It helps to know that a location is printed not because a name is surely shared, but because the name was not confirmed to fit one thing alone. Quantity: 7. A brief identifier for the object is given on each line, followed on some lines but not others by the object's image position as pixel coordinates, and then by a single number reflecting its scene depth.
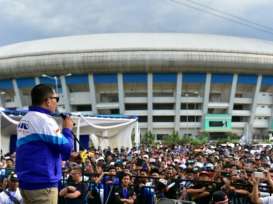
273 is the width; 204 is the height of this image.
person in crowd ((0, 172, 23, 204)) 8.16
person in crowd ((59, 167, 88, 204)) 8.64
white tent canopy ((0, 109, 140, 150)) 27.52
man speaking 4.23
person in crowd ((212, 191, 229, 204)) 5.70
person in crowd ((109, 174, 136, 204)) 9.28
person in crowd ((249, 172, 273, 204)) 7.13
